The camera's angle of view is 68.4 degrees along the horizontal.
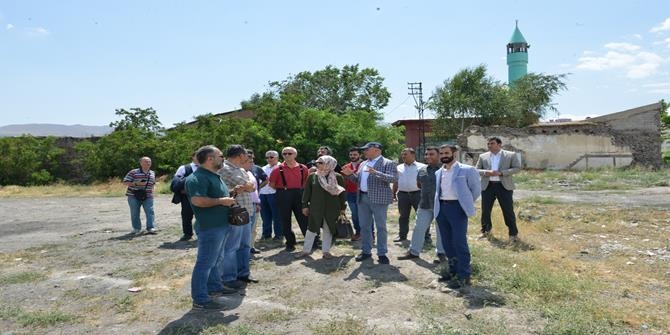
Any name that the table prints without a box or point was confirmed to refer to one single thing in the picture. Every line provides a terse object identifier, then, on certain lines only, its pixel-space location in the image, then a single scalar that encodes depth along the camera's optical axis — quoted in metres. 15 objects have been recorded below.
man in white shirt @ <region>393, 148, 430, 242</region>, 7.25
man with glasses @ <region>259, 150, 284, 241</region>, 7.77
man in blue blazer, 5.24
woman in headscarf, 6.41
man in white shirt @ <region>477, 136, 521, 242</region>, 7.50
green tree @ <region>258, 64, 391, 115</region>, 35.84
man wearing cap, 6.18
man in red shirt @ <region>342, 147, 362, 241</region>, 7.78
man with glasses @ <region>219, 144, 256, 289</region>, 5.25
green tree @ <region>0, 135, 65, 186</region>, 24.67
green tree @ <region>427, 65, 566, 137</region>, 30.27
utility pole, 34.42
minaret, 50.97
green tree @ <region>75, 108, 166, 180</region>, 23.25
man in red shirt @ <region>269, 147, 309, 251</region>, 7.12
